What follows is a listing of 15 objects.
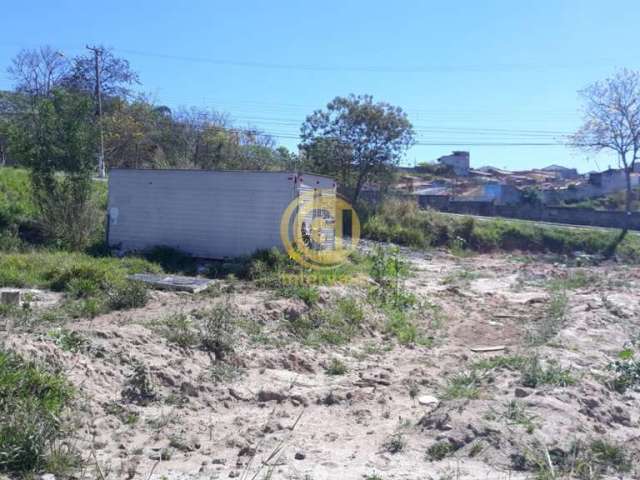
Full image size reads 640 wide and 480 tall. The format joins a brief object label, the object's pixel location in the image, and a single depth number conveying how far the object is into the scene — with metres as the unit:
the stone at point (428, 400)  6.68
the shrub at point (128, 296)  9.09
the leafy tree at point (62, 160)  14.17
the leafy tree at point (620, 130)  29.73
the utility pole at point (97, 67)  28.39
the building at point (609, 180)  47.25
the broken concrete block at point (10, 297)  8.33
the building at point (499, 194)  40.78
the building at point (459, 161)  59.94
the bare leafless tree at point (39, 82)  31.11
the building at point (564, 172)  63.33
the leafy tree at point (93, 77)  29.91
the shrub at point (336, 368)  7.89
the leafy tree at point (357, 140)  25.81
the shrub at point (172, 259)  12.93
